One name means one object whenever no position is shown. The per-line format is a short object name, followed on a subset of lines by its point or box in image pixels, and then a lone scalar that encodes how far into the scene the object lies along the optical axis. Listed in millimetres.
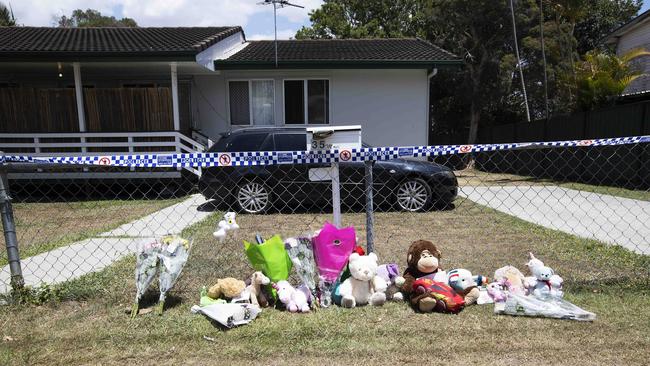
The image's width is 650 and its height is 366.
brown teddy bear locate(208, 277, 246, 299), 3494
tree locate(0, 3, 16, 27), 24322
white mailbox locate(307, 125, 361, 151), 3625
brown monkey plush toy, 3590
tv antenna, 11133
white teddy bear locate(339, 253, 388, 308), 3430
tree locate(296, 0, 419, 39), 31031
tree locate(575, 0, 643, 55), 27828
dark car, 7566
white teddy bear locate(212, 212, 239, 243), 3869
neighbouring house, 18125
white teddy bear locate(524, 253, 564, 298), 3516
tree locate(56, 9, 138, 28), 42906
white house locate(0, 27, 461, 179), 10789
